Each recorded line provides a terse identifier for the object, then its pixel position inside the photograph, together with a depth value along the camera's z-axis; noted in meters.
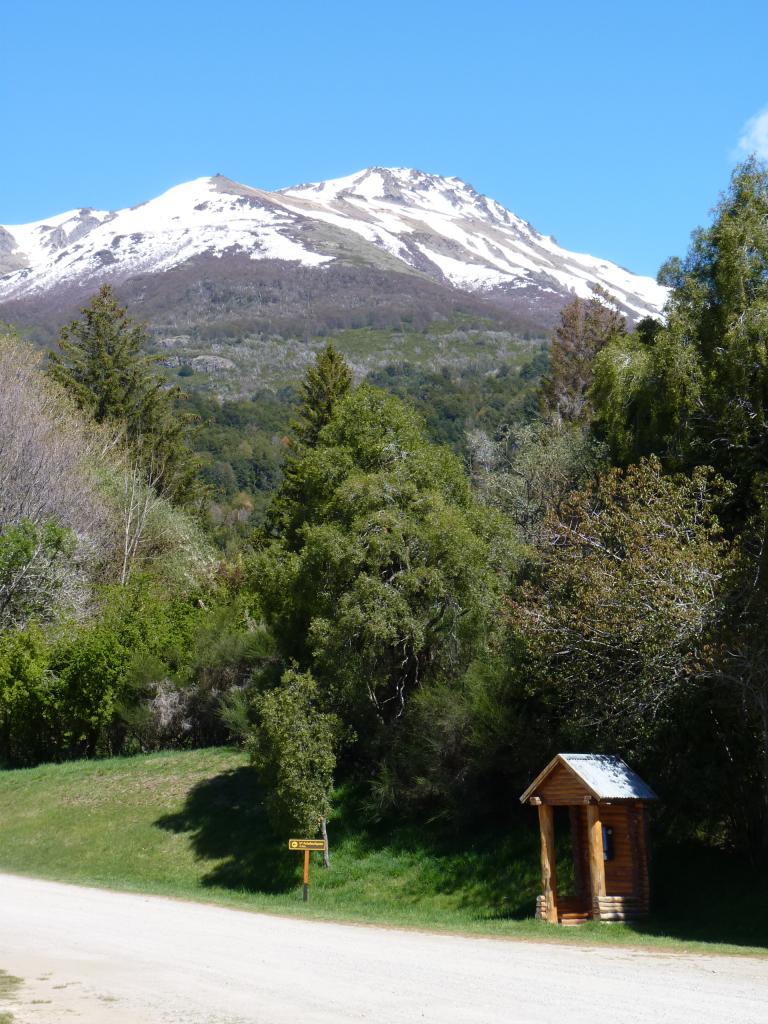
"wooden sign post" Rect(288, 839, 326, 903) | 21.05
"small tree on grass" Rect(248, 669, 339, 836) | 24.53
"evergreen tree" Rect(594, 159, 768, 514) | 23.19
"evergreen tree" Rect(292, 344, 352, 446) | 53.94
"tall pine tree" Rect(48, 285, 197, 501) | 58.41
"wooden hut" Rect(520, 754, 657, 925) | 18.06
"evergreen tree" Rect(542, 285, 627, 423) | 62.31
